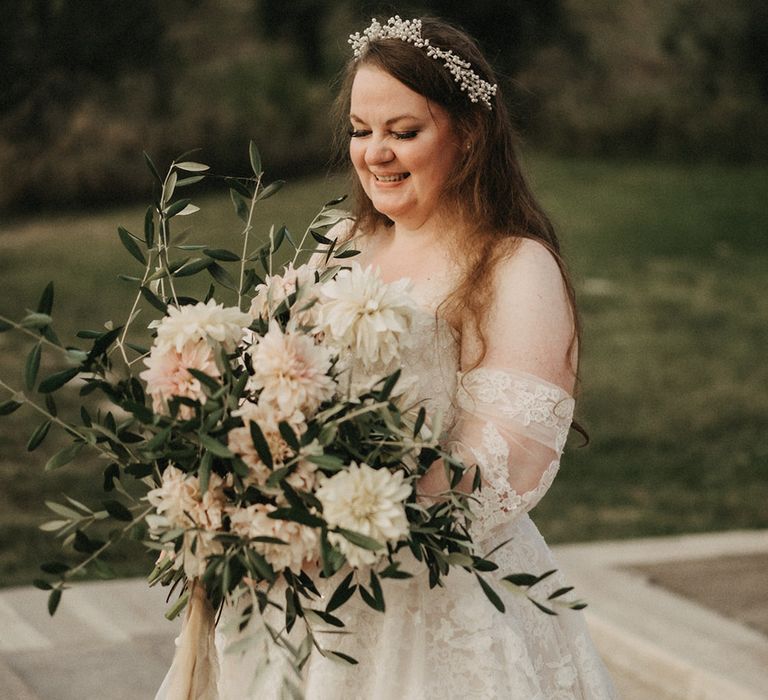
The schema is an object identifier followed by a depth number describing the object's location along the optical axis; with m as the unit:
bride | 2.46
